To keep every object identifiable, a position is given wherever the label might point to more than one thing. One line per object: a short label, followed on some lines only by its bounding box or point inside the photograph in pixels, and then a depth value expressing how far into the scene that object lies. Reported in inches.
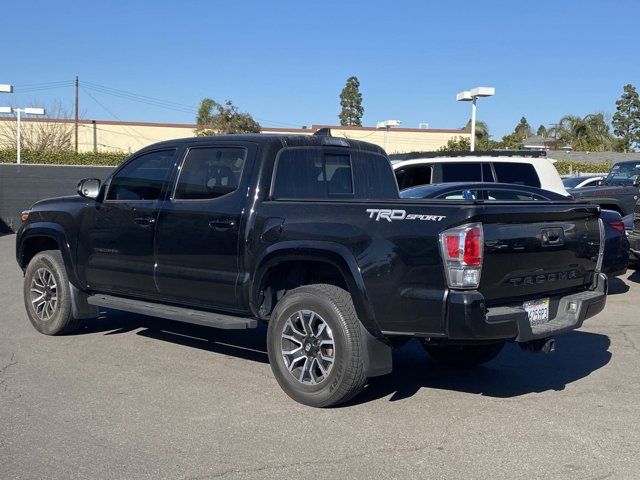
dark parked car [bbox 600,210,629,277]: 401.7
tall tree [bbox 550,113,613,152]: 2171.5
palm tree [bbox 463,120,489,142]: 1822.1
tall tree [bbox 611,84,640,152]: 2212.1
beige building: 1963.6
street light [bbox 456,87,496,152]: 798.5
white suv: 474.6
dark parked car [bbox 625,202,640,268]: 430.0
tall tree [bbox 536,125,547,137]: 3606.3
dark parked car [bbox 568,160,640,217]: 575.8
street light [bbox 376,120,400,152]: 1213.1
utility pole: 1938.2
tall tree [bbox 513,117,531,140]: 2967.0
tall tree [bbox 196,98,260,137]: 1724.9
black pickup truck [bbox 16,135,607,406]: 194.1
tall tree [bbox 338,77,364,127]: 2930.6
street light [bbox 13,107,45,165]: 1209.6
